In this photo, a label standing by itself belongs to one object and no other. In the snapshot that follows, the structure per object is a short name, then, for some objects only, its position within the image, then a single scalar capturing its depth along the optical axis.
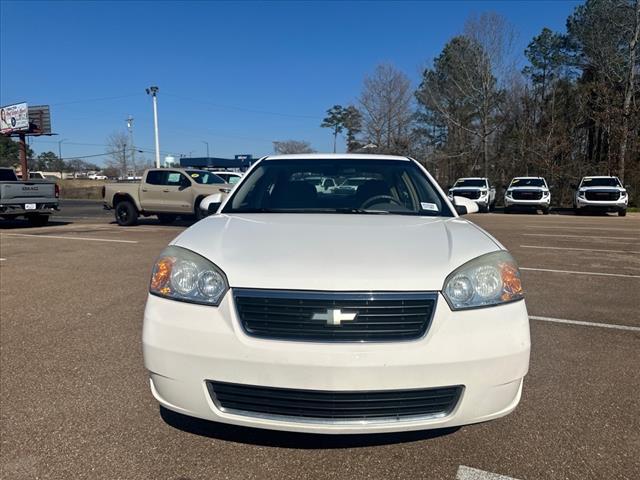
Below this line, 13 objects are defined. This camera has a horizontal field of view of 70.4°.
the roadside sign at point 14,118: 33.91
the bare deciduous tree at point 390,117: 46.41
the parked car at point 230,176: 20.00
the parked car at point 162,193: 14.11
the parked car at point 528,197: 21.44
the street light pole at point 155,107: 46.38
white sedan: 1.95
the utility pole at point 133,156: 78.57
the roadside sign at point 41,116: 39.03
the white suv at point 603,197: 19.85
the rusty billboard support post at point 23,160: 30.55
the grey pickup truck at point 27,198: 13.48
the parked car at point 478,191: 23.00
